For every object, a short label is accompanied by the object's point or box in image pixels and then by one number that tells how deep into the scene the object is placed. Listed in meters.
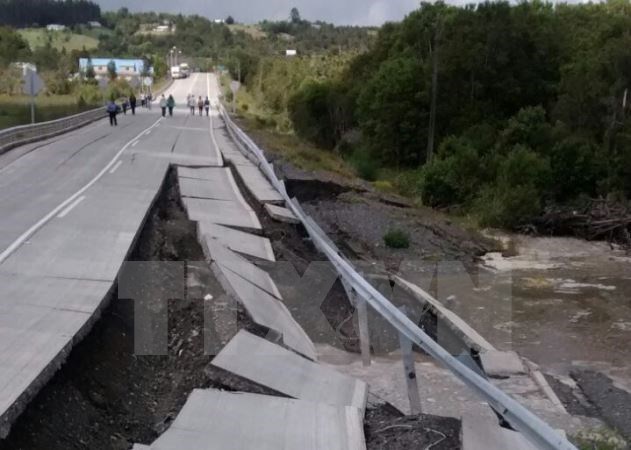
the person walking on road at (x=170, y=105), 59.91
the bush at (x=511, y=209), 28.67
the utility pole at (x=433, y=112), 47.62
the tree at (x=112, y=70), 123.86
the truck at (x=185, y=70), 176.18
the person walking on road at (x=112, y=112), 46.54
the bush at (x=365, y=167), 40.03
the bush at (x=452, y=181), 33.44
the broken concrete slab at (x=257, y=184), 16.85
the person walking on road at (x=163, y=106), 58.75
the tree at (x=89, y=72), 113.37
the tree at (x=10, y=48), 80.62
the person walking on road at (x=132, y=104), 62.06
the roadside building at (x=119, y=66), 131.38
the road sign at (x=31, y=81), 32.44
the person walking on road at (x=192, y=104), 67.83
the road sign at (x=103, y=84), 76.47
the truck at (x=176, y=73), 161.12
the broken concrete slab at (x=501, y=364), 10.51
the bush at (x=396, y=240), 21.35
